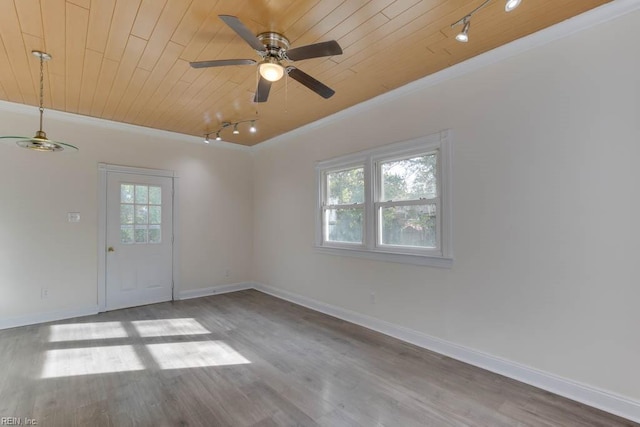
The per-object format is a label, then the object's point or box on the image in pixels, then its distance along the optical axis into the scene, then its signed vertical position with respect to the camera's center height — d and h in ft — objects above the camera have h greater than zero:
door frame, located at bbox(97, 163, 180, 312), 14.10 -0.32
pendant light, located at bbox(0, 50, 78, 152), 7.89 +2.09
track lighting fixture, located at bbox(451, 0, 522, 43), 6.47 +4.35
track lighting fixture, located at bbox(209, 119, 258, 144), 14.48 +4.70
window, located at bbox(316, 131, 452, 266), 9.90 +0.58
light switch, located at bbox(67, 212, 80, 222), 13.44 +0.19
